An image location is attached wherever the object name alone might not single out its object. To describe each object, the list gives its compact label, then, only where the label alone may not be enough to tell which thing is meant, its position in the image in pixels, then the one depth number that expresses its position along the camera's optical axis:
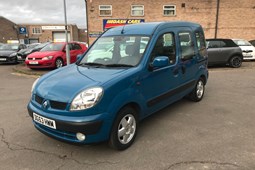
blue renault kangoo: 2.82
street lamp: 10.02
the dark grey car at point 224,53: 11.10
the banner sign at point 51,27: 62.39
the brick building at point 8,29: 54.27
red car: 10.71
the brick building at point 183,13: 22.69
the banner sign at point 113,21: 22.47
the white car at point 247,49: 12.99
